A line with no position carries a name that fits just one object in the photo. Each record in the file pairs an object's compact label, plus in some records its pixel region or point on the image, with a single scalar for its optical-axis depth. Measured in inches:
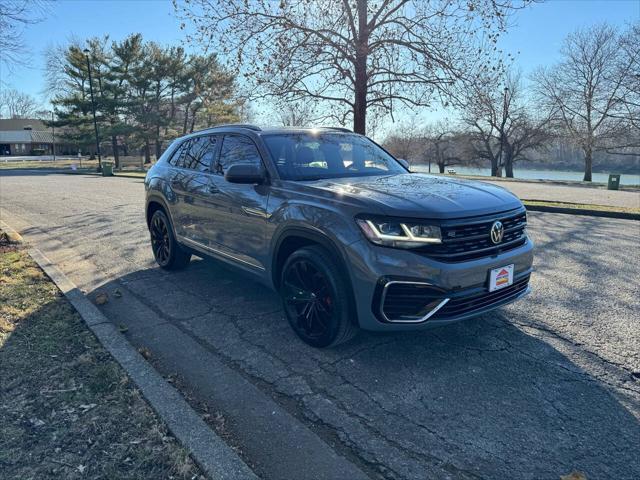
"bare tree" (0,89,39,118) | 4179.9
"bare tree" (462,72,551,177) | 1808.6
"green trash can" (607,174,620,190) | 856.3
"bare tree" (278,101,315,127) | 529.0
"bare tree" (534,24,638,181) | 1364.4
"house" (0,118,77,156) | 3157.0
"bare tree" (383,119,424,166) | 2304.4
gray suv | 116.2
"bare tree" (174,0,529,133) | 450.9
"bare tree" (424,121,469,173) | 2418.8
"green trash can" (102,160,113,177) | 1191.7
